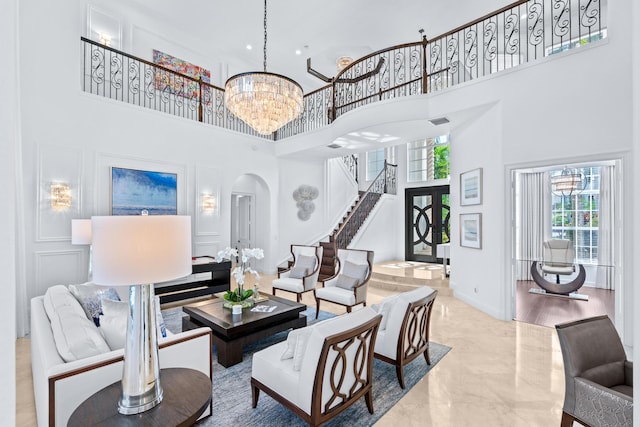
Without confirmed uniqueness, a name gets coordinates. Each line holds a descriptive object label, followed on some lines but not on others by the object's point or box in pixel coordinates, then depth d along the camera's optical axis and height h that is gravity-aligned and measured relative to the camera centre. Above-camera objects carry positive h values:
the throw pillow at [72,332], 1.92 -0.79
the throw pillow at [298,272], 5.50 -1.03
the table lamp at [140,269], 1.41 -0.25
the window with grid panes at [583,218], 6.15 -0.03
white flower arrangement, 3.68 -0.77
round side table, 1.49 -1.00
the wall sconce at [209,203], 6.61 +0.28
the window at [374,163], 10.94 +1.92
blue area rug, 2.35 -1.57
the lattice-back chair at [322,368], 1.96 -1.10
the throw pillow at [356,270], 4.80 -0.87
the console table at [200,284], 5.36 -1.29
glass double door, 8.84 -0.15
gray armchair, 1.81 -1.00
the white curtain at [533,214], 6.71 +0.05
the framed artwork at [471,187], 5.08 +0.50
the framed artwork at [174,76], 7.04 +3.26
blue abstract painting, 5.45 +0.45
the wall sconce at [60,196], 4.73 +0.30
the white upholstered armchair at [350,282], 4.53 -1.05
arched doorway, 8.19 +0.05
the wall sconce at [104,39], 6.25 +3.65
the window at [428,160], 9.08 +1.74
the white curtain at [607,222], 5.87 -0.11
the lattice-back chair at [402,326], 2.74 -1.03
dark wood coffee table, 3.19 -1.20
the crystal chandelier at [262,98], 4.01 +1.60
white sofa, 1.70 -0.96
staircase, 7.72 -0.06
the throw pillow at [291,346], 2.29 -0.98
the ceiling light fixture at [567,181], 5.59 +0.65
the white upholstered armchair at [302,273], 5.15 -1.03
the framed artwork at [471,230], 5.08 -0.25
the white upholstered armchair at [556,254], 5.82 -0.77
